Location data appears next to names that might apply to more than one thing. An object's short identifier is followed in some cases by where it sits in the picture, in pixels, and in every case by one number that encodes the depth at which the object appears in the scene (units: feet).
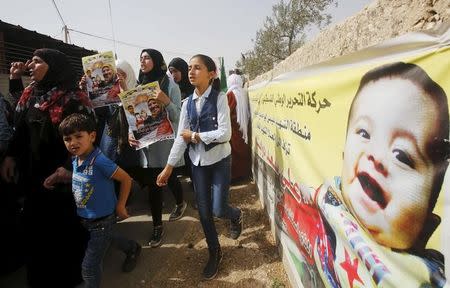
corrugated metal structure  26.43
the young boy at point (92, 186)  6.84
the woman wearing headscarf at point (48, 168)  7.78
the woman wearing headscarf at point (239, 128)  16.62
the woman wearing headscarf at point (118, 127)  9.96
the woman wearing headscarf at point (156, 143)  9.97
